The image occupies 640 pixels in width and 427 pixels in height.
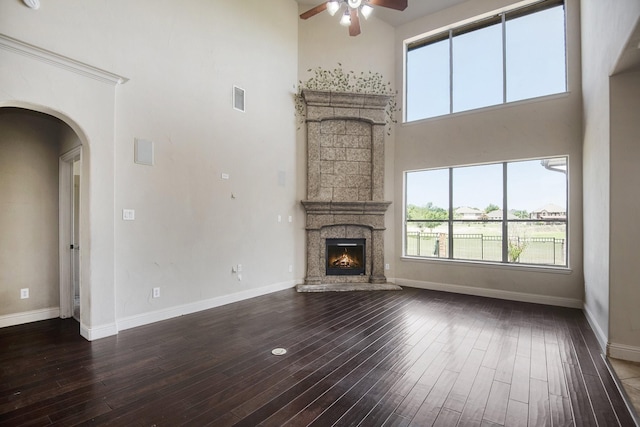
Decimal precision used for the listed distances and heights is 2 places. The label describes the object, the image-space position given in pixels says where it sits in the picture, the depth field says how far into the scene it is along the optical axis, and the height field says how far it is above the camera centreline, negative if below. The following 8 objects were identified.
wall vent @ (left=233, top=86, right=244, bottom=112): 4.74 +1.83
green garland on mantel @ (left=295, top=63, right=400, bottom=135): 5.86 +2.53
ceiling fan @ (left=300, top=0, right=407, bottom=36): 3.58 +2.55
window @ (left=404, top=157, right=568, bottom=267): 4.73 +0.02
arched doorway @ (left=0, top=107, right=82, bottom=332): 3.67 -0.03
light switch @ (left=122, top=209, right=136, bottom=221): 3.51 -0.01
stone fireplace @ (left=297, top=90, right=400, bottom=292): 5.79 +0.48
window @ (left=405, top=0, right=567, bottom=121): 4.83 +2.68
